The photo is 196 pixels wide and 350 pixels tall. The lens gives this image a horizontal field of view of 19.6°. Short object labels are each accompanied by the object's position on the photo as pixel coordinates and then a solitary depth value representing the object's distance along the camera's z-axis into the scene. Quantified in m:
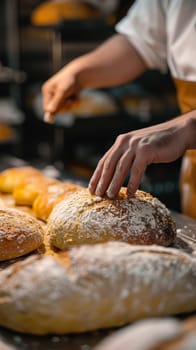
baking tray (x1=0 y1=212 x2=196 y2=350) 1.12
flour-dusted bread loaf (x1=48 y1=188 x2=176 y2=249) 1.47
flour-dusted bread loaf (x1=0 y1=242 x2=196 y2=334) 1.14
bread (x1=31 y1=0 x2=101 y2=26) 3.21
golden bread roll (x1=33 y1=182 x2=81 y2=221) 1.81
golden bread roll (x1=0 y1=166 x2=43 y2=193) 2.15
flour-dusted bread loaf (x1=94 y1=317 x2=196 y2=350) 0.76
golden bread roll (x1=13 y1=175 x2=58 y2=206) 1.96
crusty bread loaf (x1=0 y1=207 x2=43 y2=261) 1.46
